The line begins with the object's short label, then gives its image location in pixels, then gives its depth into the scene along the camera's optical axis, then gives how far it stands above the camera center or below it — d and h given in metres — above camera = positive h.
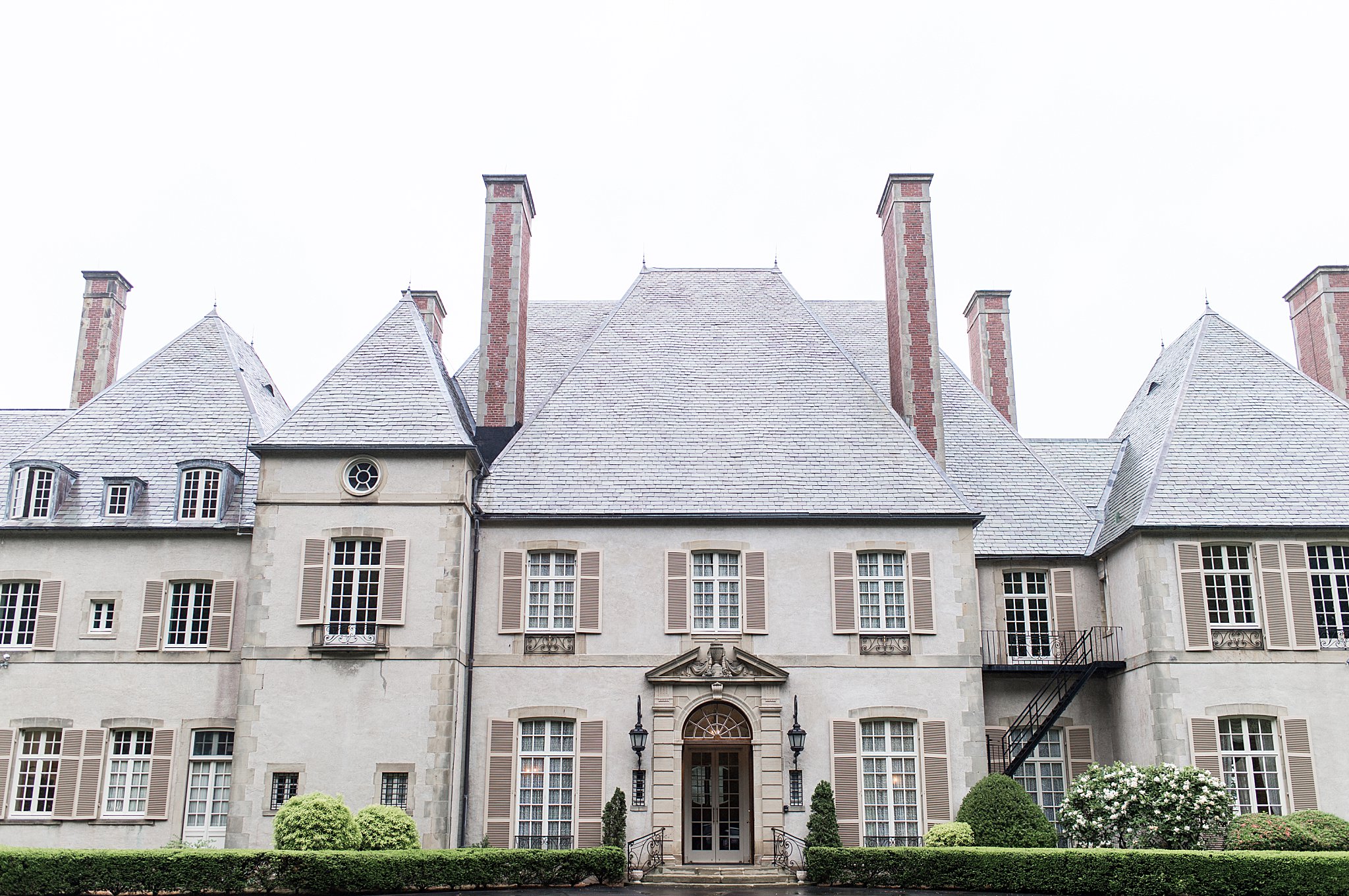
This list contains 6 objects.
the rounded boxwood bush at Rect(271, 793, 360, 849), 18.20 -0.77
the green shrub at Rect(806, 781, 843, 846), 20.03 -0.76
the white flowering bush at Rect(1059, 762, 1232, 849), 19.14 -0.53
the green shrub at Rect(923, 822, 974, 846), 19.59 -0.97
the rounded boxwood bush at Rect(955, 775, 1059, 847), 19.39 -0.66
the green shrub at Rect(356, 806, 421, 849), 18.83 -0.84
